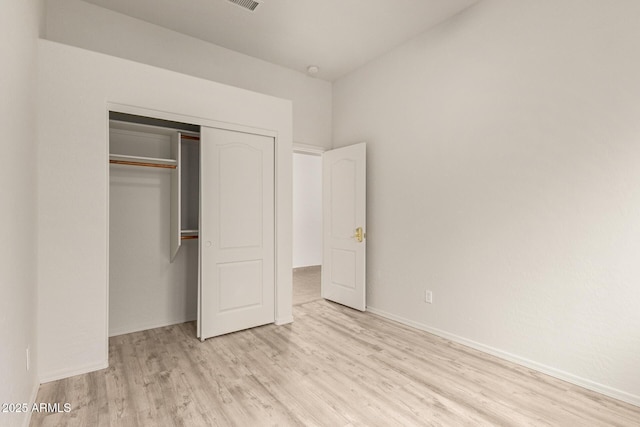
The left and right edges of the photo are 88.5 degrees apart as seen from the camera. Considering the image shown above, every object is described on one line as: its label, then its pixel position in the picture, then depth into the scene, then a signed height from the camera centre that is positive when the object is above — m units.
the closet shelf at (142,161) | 3.07 +0.52
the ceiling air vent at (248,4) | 3.12 +2.03
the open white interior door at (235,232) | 3.25 -0.18
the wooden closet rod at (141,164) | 3.11 +0.51
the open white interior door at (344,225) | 4.26 -0.15
